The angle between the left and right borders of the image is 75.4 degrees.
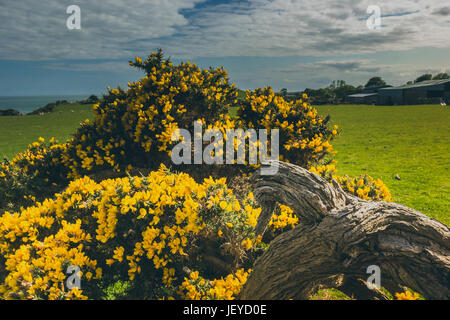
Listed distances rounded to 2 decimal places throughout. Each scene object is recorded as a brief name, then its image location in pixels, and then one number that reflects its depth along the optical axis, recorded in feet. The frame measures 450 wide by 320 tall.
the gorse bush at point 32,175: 21.95
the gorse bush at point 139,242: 11.19
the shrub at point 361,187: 16.30
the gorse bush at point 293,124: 20.67
